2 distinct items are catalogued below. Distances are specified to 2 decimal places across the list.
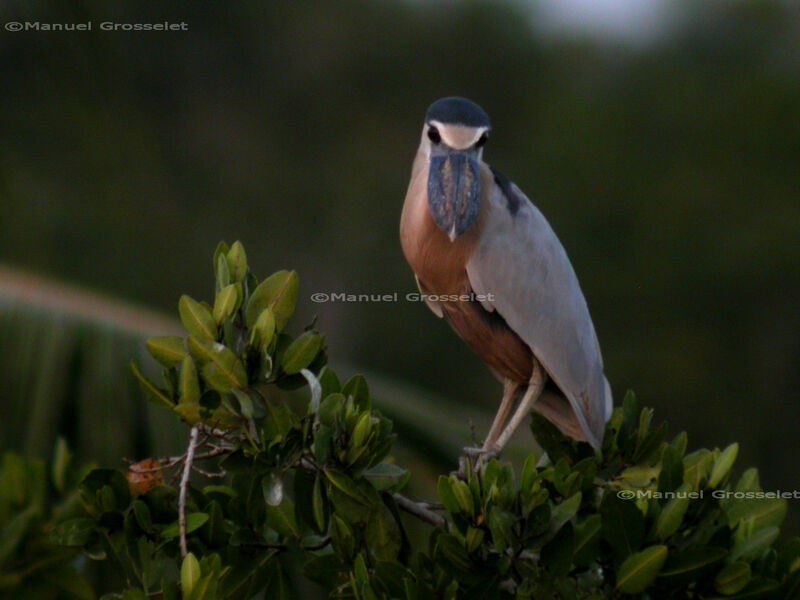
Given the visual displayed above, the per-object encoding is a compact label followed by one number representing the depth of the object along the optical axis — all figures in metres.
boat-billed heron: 14.76
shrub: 14.42
